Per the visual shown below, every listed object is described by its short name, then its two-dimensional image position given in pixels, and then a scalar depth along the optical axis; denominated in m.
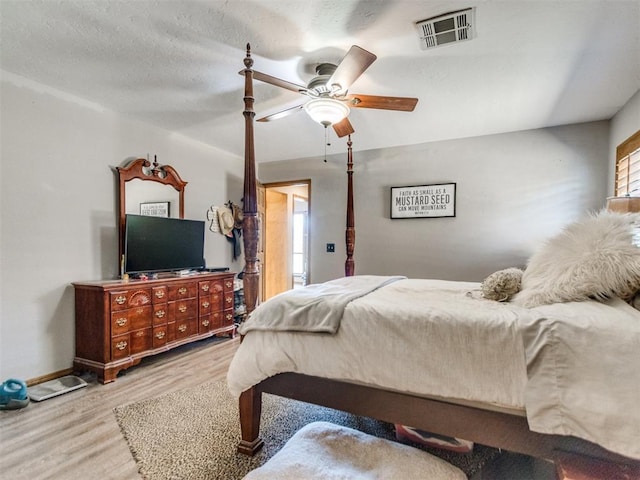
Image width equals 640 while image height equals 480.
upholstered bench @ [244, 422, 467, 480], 1.35
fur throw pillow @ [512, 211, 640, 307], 1.27
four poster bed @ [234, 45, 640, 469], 1.19
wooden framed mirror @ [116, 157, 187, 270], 3.23
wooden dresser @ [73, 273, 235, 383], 2.70
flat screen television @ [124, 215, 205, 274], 3.11
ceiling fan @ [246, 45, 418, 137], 2.06
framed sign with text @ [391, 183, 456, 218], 3.99
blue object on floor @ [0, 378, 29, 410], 2.21
